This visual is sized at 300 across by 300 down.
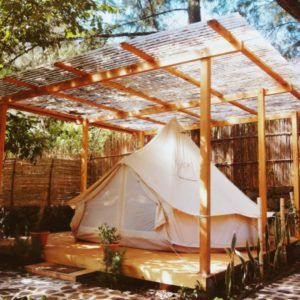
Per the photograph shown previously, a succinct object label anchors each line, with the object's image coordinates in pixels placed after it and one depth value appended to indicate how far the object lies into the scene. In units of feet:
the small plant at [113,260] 14.70
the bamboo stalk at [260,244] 15.69
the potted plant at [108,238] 16.19
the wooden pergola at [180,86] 13.76
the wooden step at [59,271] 15.39
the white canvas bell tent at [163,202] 18.03
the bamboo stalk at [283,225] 18.32
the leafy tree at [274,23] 26.20
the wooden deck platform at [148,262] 13.46
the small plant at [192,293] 12.54
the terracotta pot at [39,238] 18.25
